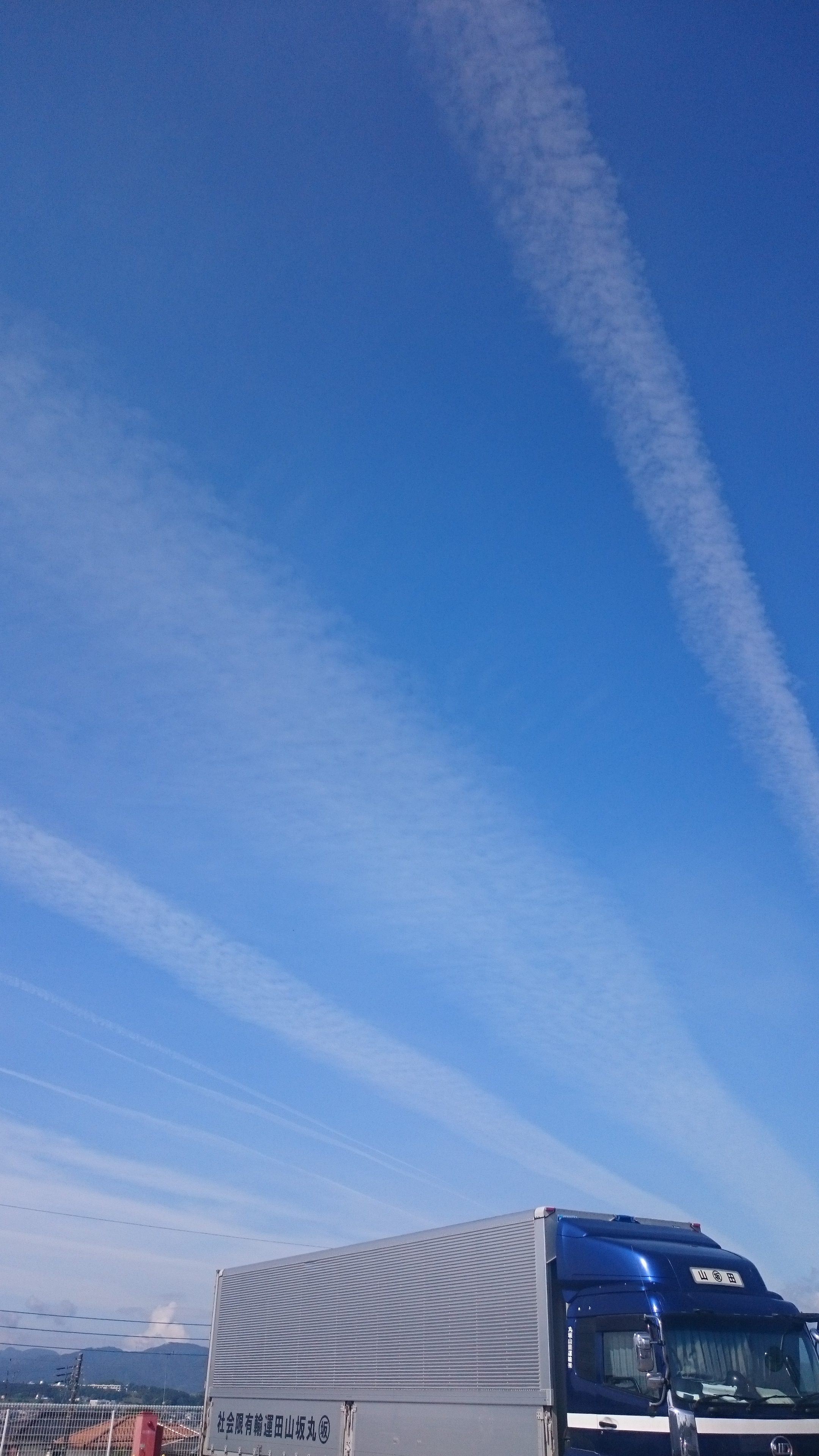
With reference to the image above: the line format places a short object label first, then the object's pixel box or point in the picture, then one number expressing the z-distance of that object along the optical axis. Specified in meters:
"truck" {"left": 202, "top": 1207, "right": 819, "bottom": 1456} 12.49
